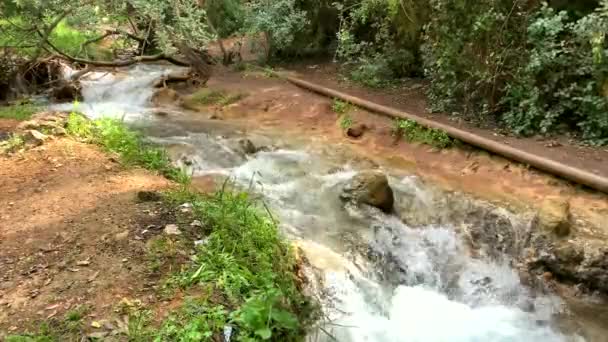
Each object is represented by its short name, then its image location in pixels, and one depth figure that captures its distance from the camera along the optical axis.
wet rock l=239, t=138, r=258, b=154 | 8.64
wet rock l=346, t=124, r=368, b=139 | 9.06
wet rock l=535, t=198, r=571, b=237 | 5.69
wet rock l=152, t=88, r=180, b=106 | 12.41
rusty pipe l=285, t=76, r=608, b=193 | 6.18
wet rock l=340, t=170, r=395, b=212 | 6.49
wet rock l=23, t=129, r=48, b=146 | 6.65
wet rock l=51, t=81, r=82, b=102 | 12.34
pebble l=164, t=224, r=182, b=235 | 4.33
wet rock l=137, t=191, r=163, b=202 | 4.98
